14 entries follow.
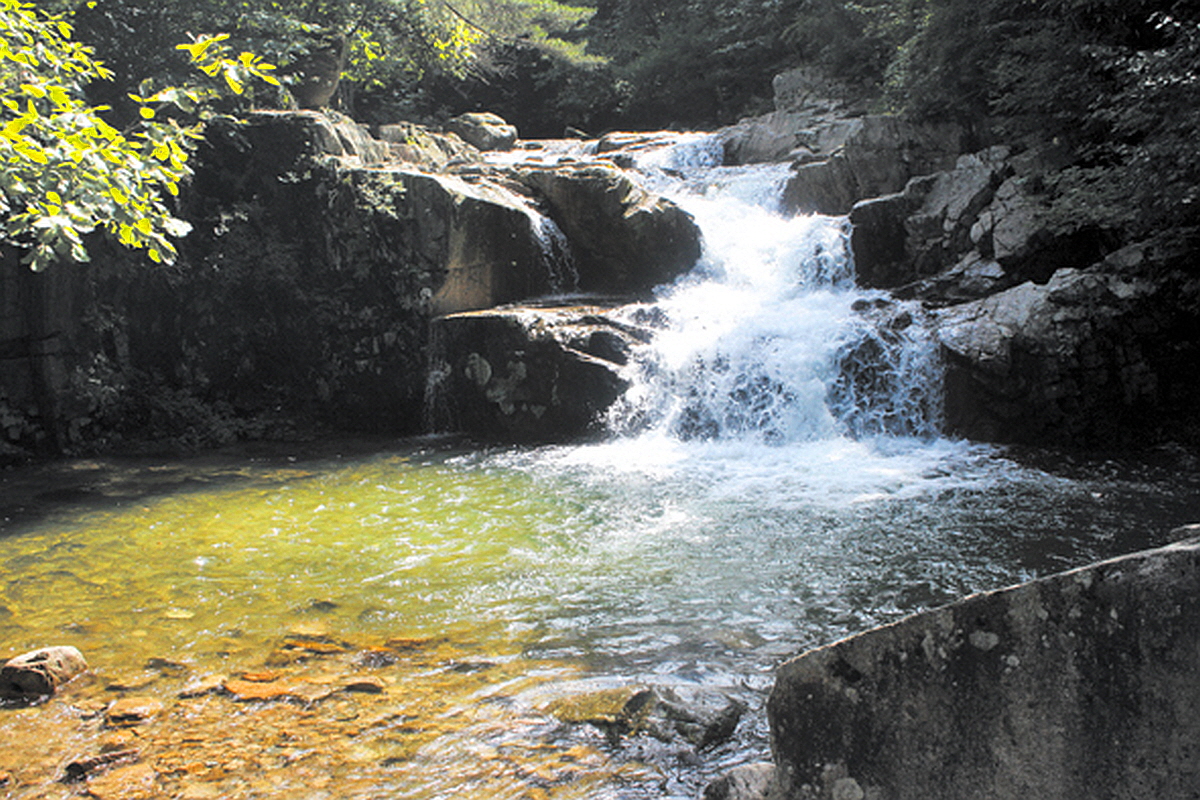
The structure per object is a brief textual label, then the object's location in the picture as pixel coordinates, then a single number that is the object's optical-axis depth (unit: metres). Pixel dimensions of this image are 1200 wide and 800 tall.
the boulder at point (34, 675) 3.58
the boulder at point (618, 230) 12.71
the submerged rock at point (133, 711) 3.34
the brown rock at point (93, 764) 2.89
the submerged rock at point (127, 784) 2.78
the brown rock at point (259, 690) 3.57
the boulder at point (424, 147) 14.70
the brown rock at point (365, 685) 3.60
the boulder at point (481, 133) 19.53
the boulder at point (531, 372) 10.31
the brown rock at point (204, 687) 3.62
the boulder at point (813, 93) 17.81
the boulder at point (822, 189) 13.43
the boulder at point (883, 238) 11.34
